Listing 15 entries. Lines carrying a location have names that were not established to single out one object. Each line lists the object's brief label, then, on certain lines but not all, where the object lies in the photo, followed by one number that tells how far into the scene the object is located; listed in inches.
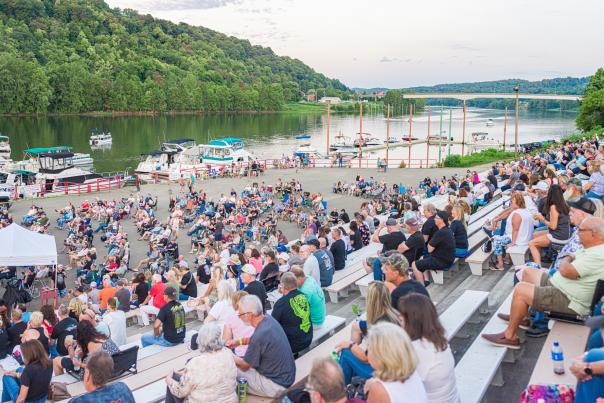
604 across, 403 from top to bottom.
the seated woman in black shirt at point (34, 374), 216.5
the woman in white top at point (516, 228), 329.7
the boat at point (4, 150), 1973.4
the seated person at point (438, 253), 313.6
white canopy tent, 472.4
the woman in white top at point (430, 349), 153.0
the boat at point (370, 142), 2776.8
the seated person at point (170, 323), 285.1
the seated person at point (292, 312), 219.5
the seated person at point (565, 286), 195.0
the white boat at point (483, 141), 2942.9
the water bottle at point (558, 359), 176.7
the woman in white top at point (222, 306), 256.8
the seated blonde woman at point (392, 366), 131.8
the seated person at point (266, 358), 191.3
